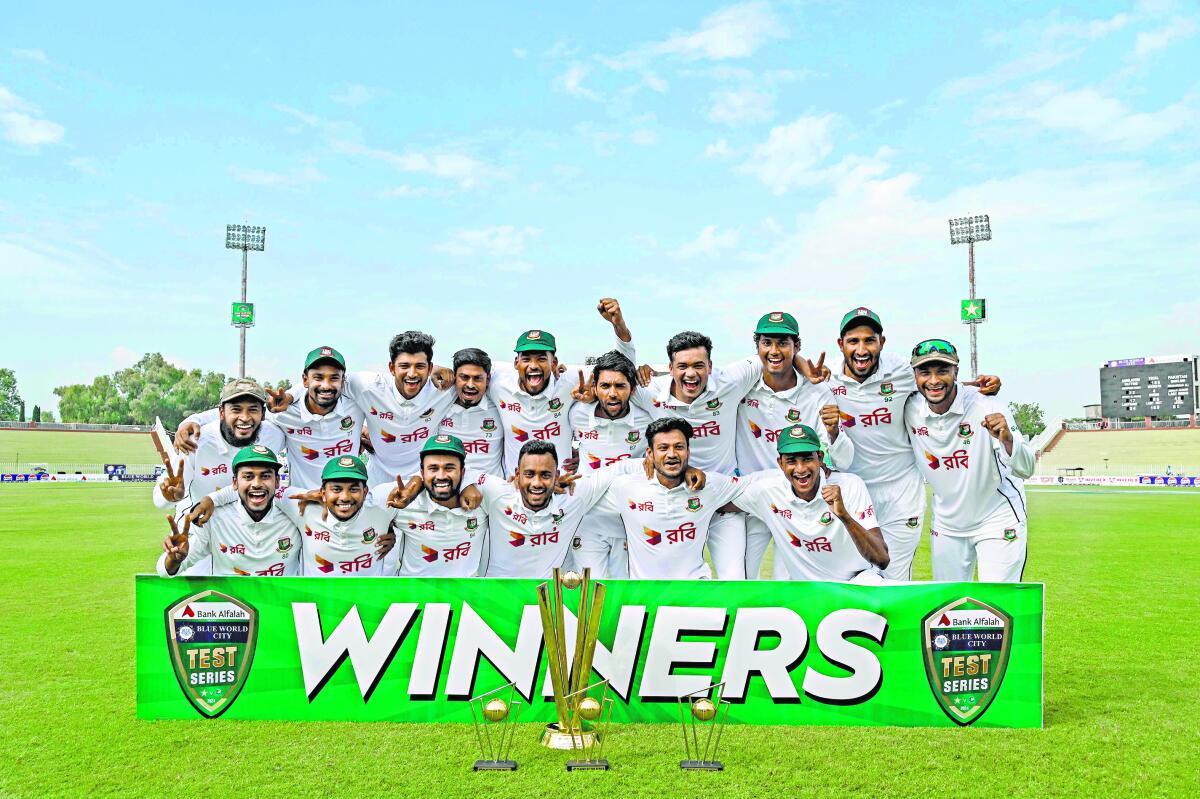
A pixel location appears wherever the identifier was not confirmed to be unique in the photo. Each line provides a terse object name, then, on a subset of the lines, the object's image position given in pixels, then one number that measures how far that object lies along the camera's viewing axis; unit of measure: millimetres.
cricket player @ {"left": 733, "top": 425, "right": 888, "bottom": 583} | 5668
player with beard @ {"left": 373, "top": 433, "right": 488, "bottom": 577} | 5777
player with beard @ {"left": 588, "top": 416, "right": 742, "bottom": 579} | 5875
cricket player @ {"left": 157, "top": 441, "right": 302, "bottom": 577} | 5867
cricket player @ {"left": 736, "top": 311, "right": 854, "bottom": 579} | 6410
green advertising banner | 4988
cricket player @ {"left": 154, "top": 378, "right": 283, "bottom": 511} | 6660
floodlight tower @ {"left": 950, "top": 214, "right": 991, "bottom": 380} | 42344
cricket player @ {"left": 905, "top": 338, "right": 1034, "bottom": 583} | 6285
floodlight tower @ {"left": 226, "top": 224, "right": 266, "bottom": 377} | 41375
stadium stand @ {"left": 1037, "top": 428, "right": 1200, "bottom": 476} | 47438
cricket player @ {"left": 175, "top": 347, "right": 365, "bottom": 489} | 6812
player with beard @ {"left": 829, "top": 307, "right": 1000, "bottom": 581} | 6383
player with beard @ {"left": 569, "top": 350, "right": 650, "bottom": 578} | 6355
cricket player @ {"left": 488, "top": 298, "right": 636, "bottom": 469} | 6586
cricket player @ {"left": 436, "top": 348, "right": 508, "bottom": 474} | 6801
